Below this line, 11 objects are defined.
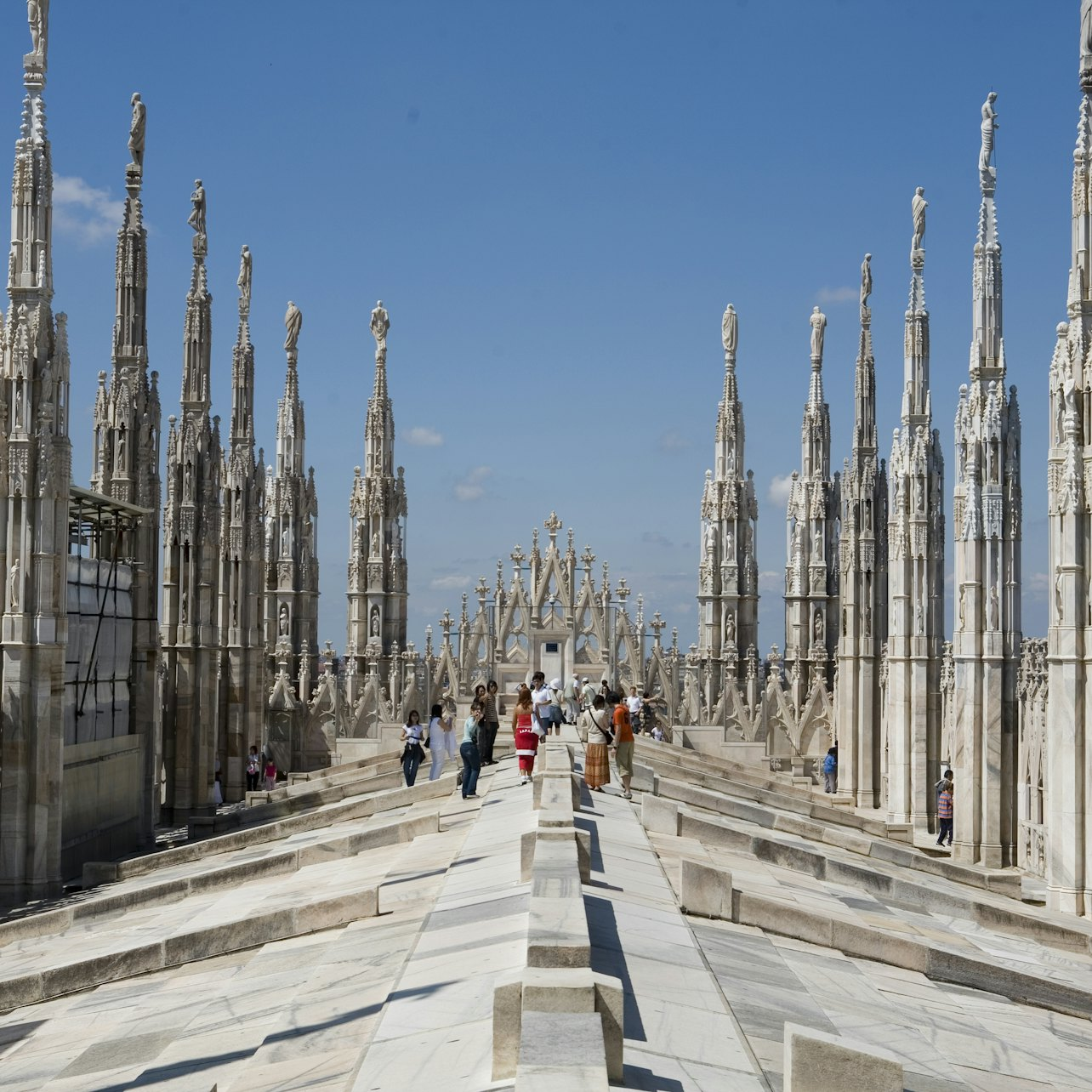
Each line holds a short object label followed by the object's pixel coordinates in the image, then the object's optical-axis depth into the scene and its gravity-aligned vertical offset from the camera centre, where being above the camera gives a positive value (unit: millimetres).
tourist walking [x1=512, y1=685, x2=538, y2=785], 19047 -1459
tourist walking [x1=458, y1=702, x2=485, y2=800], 18828 -1638
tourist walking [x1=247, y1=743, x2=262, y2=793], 35219 -3478
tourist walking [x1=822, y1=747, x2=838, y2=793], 37000 -3552
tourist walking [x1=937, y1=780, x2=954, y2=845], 26391 -3171
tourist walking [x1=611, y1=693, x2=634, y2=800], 17984 -1444
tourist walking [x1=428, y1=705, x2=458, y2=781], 23531 -1803
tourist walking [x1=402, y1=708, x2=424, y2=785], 23453 -1960
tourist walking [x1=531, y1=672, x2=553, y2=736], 25359 -1322
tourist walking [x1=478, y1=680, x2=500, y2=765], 24217 -1763
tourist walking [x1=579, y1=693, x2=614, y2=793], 18219 -1546
